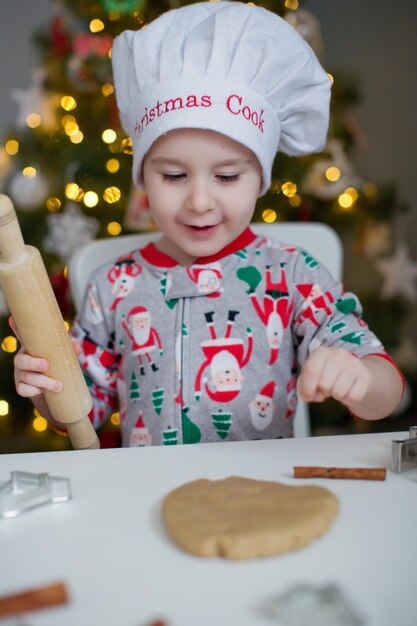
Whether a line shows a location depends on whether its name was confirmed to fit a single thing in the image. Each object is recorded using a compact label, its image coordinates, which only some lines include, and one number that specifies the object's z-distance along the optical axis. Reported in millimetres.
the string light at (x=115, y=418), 2126
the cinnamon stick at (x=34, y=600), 408
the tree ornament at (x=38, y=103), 2242
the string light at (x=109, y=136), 2109
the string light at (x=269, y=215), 2143
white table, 407
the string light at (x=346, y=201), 2361
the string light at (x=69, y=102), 2205
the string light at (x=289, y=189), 2148
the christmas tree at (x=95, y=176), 2102
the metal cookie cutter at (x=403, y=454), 597
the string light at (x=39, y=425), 2291
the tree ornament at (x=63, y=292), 2096
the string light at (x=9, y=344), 2334
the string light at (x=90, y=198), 2141
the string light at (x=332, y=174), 2330
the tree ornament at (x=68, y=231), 2119
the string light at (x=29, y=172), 2248
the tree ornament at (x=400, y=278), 2580
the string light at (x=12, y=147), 2332
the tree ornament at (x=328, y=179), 2299
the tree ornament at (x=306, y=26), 2161
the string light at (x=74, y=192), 2156
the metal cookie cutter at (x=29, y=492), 543
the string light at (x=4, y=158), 2395
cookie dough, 465
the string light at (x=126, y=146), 2092
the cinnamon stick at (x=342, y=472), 582
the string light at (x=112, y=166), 2086
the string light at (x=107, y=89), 2113
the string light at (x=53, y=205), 2223
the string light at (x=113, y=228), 2166
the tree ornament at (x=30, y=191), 2230
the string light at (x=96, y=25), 2182
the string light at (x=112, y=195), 2102
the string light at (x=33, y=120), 2312
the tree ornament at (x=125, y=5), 2059
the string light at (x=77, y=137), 2186
